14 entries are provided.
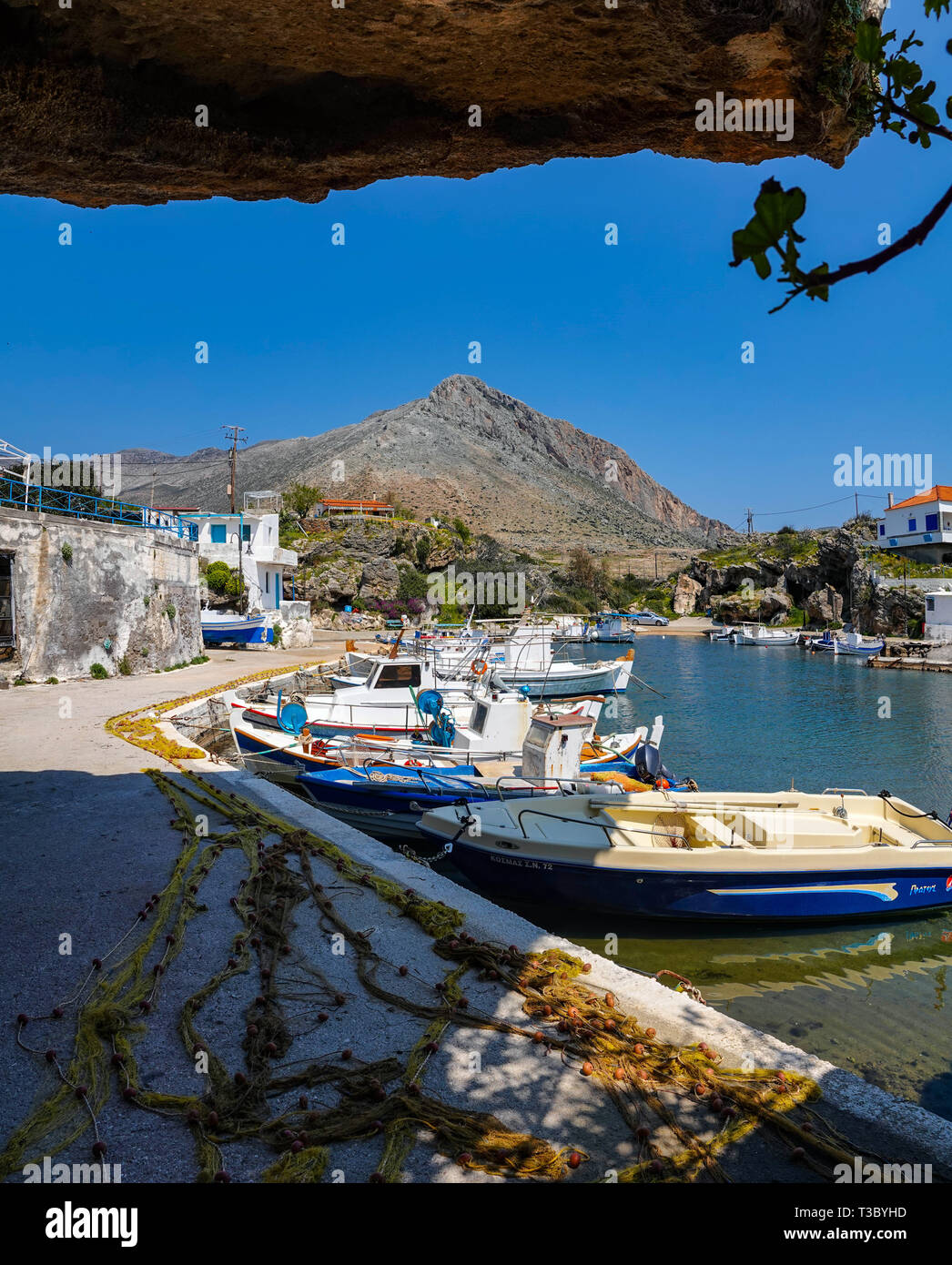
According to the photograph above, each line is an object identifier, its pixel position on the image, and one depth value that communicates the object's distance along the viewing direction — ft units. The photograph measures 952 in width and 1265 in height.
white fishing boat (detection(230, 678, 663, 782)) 41.55
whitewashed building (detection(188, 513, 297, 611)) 132.05
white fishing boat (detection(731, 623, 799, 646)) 190.29
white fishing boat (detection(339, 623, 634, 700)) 77.30
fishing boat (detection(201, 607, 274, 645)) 112.27
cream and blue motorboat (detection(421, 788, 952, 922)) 27.27
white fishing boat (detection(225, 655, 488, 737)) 48.98
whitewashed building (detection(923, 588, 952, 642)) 152.87
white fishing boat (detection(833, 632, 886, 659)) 152.05
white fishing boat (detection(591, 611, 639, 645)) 207.72
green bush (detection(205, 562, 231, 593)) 130.93
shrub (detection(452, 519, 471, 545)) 258.16
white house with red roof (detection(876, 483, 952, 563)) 187.21
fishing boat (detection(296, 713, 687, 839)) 35.73
